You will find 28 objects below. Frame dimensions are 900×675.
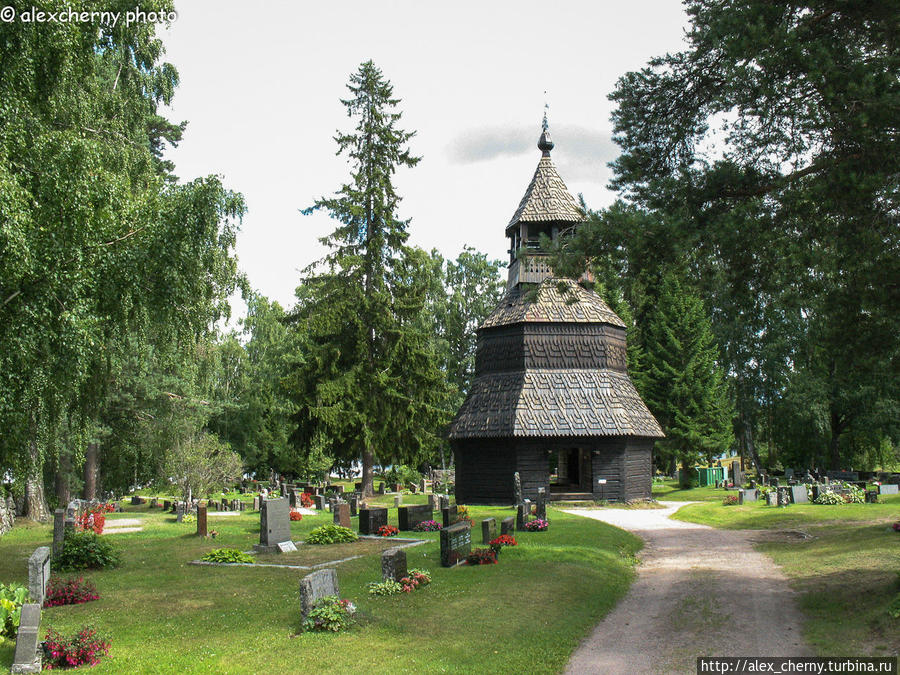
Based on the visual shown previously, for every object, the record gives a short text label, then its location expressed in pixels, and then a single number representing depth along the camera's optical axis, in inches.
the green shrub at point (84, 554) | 607.5
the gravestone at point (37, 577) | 433.7
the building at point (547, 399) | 1198.9
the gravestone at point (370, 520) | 805.2
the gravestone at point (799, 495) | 1117.7
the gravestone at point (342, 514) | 844.0
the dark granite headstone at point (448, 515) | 738.2
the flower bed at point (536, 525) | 809.5
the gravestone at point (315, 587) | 396.8
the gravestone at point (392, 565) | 494.9
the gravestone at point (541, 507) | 850.3
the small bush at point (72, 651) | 337.4
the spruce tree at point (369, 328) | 1434.5
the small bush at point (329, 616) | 388.2
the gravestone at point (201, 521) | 839.9
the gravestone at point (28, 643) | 324.5
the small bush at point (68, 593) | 469.1
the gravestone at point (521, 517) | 828.6
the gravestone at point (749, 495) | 1214.3
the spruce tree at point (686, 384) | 1710.1
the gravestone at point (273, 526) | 687.7
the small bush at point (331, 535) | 751.1
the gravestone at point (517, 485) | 1114.8
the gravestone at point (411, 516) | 837.2
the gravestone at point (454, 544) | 589.3
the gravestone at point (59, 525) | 668.7
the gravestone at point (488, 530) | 700.5
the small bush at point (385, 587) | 481.1
